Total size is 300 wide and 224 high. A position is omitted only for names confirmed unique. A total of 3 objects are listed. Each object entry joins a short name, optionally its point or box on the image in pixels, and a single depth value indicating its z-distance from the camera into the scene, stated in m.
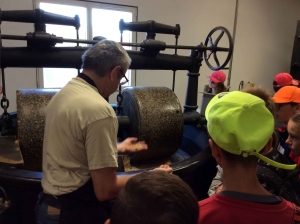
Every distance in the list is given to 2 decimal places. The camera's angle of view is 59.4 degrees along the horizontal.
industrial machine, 1.55
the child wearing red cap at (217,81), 3.28
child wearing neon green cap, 0.71
